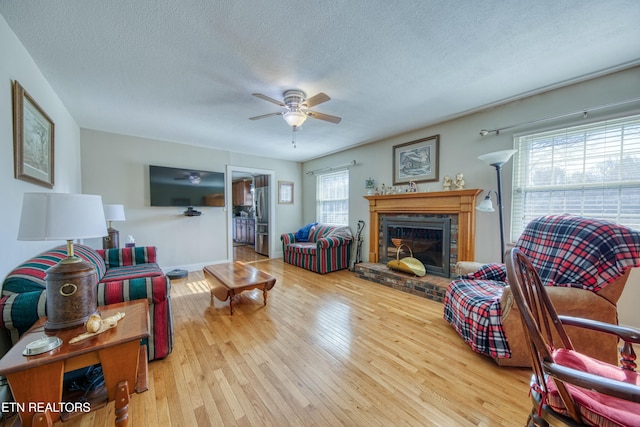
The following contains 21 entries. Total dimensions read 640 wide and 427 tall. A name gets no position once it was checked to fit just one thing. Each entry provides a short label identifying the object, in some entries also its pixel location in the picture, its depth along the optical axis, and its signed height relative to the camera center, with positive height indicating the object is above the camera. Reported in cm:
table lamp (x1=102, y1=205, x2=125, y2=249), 310 -8
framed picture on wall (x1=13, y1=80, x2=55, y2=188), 160 +56
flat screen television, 407 +45
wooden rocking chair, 74 -63
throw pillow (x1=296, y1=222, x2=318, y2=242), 518 -48
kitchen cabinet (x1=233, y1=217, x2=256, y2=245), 713 -59
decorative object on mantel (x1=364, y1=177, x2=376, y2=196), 426 +47
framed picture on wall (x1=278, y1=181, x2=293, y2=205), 564 +46
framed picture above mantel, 346 +78
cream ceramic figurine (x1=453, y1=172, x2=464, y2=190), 312 +39
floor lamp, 238 +29
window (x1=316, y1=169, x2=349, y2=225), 493 +29
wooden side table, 94 -66
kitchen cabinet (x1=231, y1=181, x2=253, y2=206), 738 +57
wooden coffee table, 252 -78
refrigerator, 567 -21
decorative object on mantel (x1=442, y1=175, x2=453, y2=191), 324 +39
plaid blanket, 152 -38
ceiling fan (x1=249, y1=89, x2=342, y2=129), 241 +107
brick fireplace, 304 -21
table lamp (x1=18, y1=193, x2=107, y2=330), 117 -12
